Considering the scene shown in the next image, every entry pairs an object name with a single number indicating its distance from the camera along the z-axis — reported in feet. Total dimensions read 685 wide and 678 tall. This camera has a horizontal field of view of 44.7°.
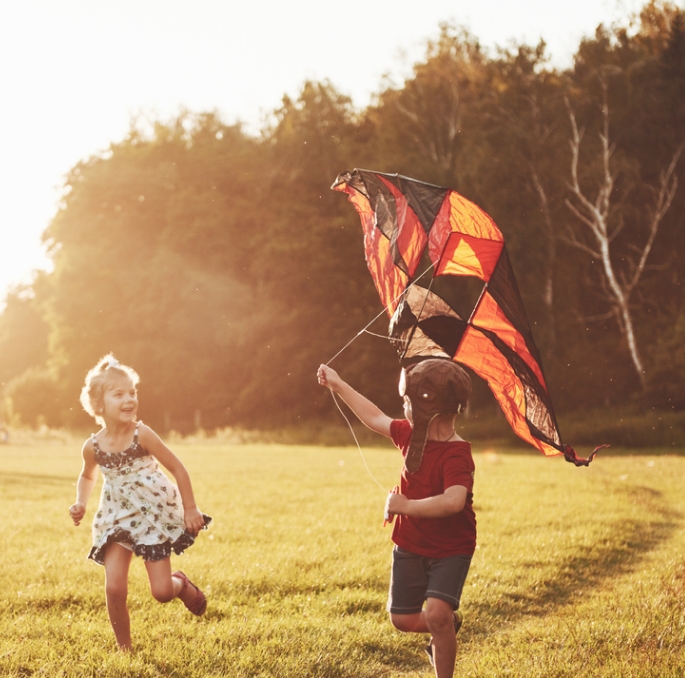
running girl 16.89
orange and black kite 16.21
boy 14.08
